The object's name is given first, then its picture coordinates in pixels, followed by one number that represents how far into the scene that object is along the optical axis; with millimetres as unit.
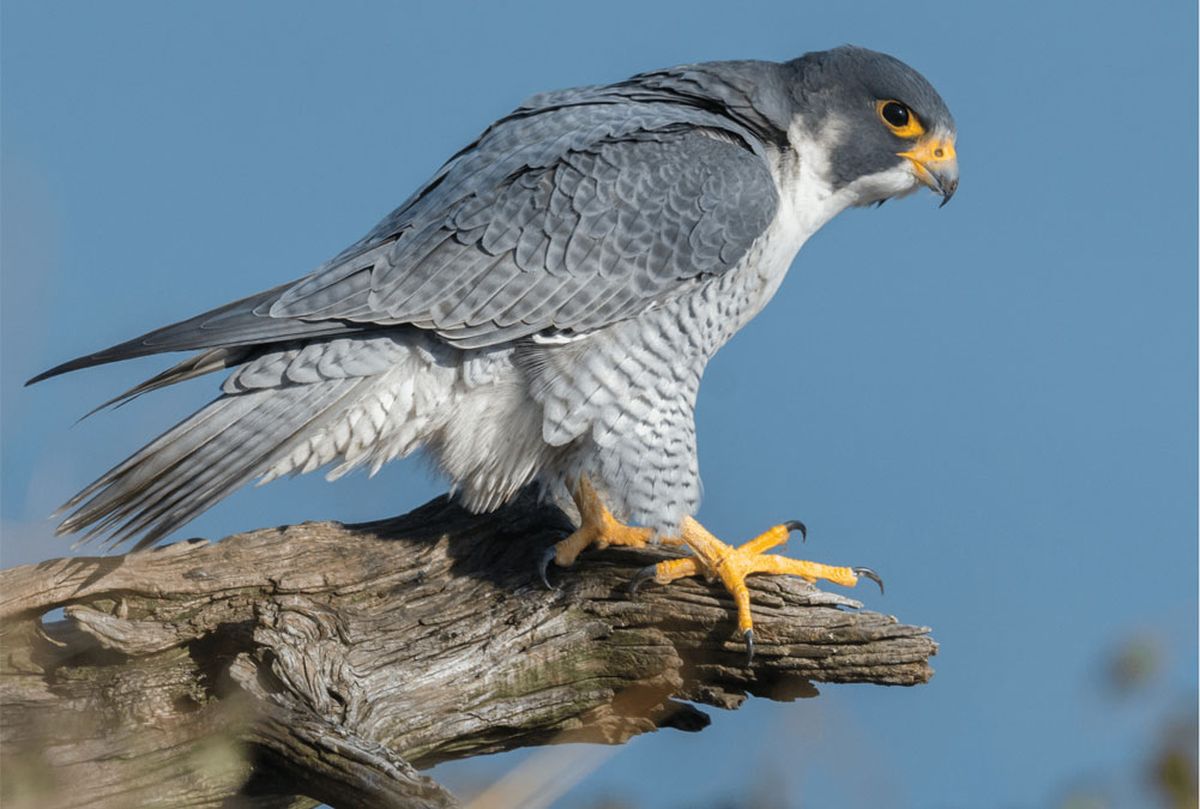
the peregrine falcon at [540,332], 10016
